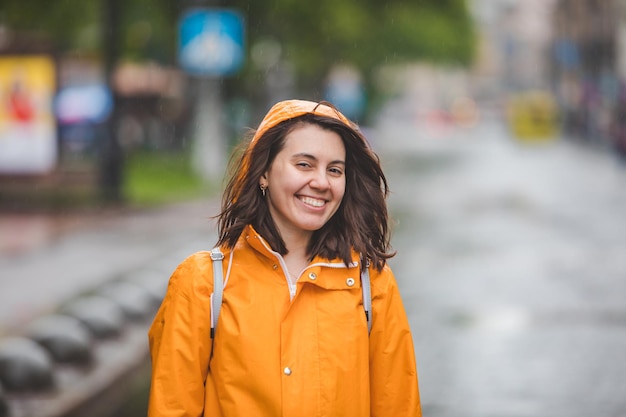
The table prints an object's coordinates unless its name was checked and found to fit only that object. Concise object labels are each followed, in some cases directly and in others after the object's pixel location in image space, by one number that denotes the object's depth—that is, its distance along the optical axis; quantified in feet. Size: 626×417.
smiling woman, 9.87
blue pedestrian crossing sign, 78.28
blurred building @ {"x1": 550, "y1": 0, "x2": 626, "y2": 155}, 165.27
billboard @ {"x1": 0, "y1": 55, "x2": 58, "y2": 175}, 66.08
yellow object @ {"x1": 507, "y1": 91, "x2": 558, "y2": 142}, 204.03
